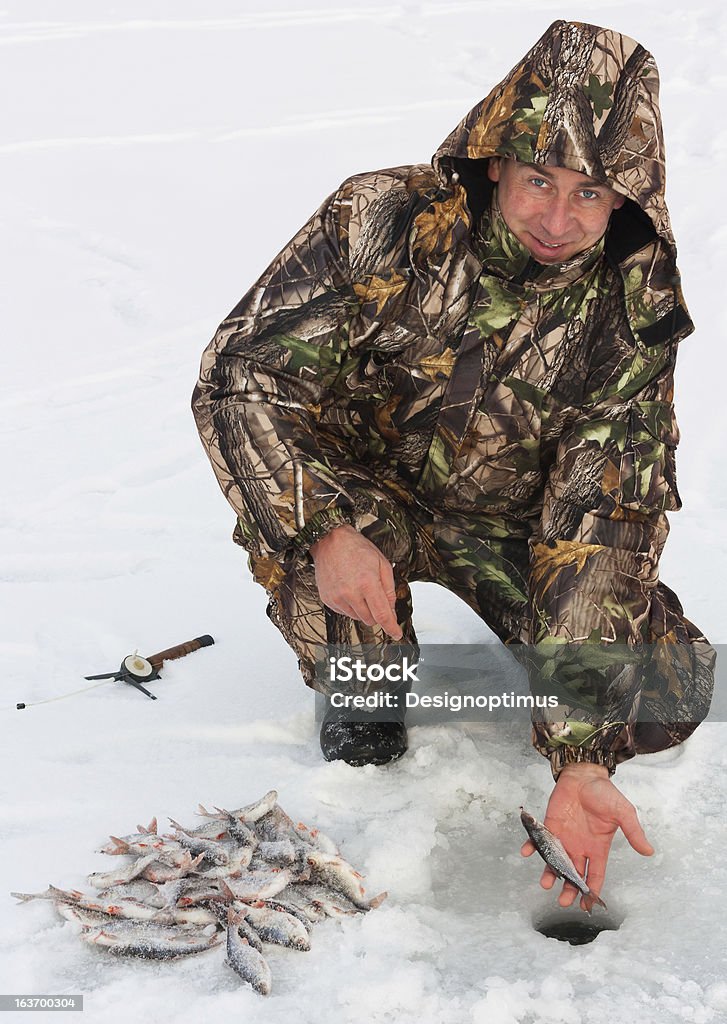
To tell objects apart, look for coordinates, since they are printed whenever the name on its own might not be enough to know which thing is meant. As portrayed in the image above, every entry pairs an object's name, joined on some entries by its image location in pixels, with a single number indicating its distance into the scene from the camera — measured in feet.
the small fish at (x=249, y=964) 6.38
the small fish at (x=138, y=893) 6.97
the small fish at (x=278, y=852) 7.31
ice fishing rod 9.76
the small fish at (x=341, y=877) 7.07
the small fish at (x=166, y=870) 7.10
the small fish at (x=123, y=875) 7.14
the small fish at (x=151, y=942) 6.59
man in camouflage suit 7.32
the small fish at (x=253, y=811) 7.73
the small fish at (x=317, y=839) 7.50
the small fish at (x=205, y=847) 7.27
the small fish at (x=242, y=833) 7.46
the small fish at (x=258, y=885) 7.00
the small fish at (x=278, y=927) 6.68
